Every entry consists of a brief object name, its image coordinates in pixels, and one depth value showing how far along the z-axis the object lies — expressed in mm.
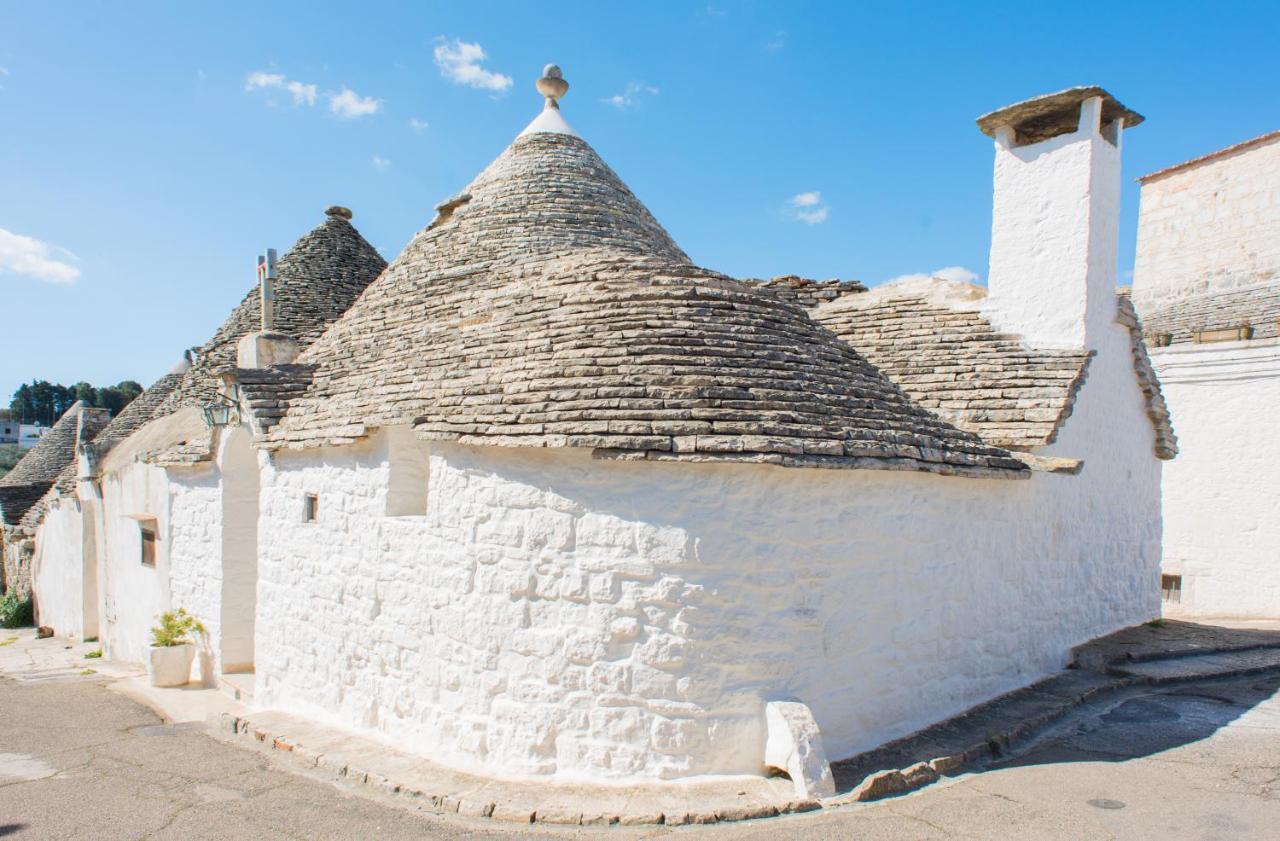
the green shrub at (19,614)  18641
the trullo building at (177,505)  9156
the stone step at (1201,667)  7869
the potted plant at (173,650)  9359
